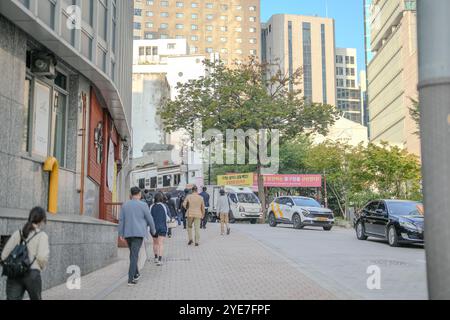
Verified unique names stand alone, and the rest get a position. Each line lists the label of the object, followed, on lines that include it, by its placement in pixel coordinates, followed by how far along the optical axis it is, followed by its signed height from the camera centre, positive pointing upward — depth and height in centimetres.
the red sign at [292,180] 4668 +243
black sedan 1670 -40
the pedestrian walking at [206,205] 2292 +17
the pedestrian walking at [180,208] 2426 +5
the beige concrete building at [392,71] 8319 +2240
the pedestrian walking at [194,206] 1617 +9
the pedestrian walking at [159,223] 1258 -31
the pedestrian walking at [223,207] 2059 +7
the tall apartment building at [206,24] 12231 +4004
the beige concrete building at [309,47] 15890 +4526
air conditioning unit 1153 +294
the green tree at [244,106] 3672 +671
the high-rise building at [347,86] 17338 +3700
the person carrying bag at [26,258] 561 -48
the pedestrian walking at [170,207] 2046 +6
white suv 2620 -20
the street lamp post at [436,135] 401 +52
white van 3422 +29
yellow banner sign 4978 +265
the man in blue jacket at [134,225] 968 -27
